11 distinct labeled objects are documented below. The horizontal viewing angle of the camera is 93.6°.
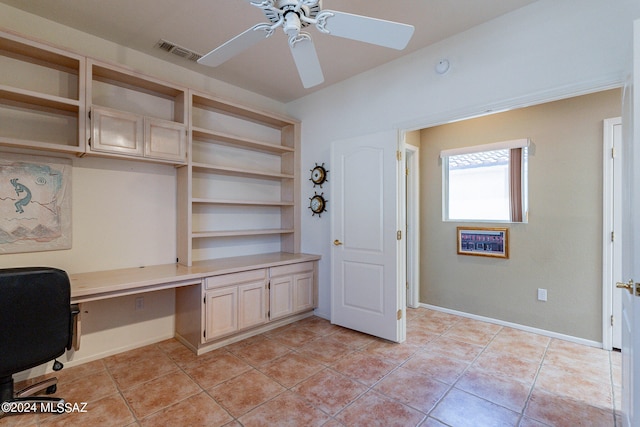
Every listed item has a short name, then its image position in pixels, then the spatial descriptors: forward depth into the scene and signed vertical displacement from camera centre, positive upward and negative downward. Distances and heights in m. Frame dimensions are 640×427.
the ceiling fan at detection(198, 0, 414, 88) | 1.45 +0.96
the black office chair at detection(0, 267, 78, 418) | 1.70 -0.65
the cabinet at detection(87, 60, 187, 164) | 2.40 +0.82
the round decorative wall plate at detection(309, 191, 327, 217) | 3.69 +0.10
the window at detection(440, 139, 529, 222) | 3.33 +0.36
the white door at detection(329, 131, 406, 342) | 2.98 -0.25
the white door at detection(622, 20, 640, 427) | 1.26 -0.12
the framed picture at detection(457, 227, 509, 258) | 3.44 -0.35
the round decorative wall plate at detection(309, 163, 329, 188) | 3.66 +0.46
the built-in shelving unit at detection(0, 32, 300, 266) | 2.29 +0.71
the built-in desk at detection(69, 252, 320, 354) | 2.33 -0.74
